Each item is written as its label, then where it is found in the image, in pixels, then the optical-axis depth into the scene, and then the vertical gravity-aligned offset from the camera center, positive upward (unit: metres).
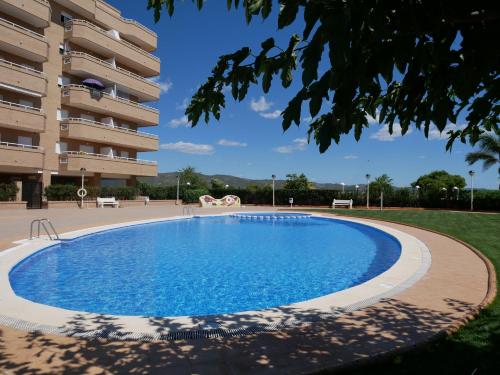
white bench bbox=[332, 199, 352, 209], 37.25 -0.52
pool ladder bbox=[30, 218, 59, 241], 13.07 -1.78
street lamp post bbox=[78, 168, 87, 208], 29.76 -0.24
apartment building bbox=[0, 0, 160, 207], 28.61 +8.86
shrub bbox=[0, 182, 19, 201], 25.38 -0.23
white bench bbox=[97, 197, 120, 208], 31.44 -0.99
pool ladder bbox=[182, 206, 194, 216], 27.50 -1.51
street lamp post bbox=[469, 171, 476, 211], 32.26 +0.33
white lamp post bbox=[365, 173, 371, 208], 36.62 +0.89
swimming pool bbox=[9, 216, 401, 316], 8.27 -2.33
